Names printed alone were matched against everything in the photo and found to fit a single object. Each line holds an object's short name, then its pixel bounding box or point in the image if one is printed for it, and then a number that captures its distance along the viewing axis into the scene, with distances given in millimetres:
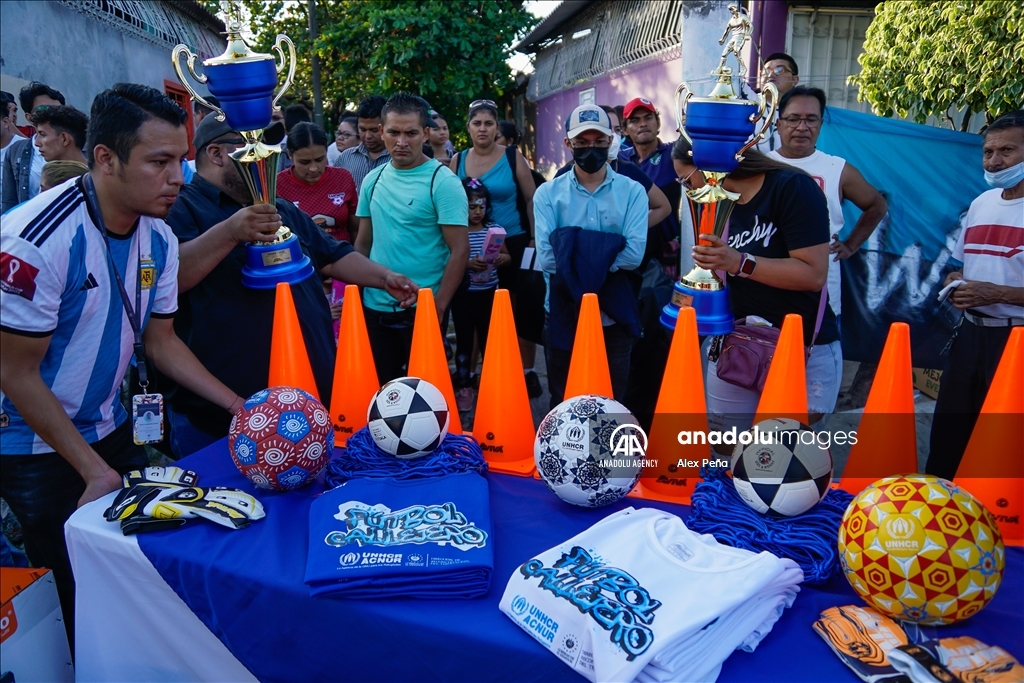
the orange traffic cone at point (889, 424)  2139
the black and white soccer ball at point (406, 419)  2162
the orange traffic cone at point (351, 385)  2664
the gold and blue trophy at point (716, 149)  2289
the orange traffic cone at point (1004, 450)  1953
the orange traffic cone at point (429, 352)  2613
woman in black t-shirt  2719
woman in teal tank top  5035
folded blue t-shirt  1650
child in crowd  4816
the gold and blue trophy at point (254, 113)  2412
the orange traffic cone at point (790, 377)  2158
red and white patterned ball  2059
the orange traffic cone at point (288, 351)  2672
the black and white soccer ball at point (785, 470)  1765
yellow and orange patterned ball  1422
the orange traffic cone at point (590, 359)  2434
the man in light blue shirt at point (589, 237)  3365
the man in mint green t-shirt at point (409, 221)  3961
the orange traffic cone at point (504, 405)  2434
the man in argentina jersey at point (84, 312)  2037
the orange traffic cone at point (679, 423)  2148
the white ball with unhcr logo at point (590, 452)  1897
